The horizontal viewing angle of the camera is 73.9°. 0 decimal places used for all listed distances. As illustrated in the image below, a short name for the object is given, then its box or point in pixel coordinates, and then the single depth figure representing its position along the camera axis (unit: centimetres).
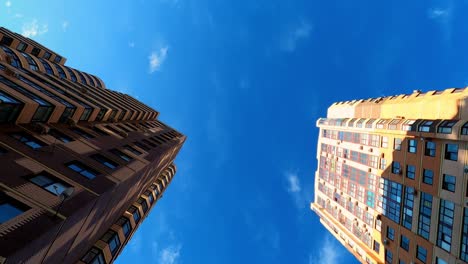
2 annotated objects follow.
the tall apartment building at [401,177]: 3322
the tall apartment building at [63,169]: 1518
